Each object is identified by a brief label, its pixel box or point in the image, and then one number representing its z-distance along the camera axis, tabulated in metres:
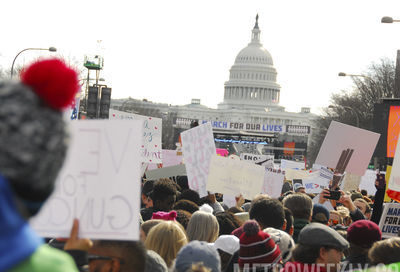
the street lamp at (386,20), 21.81
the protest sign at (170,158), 15.68
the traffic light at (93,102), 22.44
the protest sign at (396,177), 7.11
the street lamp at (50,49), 35.91
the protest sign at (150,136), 12.66
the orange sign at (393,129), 11.34
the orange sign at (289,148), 100.46
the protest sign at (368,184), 19.42
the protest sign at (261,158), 19.02
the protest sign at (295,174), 16.72
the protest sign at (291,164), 24.89
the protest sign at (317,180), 14.42
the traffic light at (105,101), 22.42
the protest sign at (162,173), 10.85
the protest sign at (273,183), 11.81
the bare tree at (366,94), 56.97
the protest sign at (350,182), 14.73
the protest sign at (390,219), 6.95
